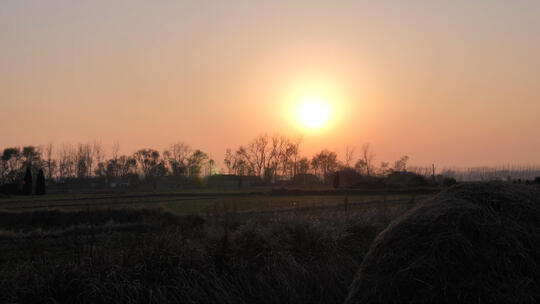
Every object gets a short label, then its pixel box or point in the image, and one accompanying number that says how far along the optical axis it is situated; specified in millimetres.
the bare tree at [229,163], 142375
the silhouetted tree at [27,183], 75625
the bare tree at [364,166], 136750
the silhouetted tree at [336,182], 87562
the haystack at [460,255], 4473
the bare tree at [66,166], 136375
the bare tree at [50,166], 129250
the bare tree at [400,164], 145625
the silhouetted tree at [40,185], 75312
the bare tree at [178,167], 134250
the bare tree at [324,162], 148250
